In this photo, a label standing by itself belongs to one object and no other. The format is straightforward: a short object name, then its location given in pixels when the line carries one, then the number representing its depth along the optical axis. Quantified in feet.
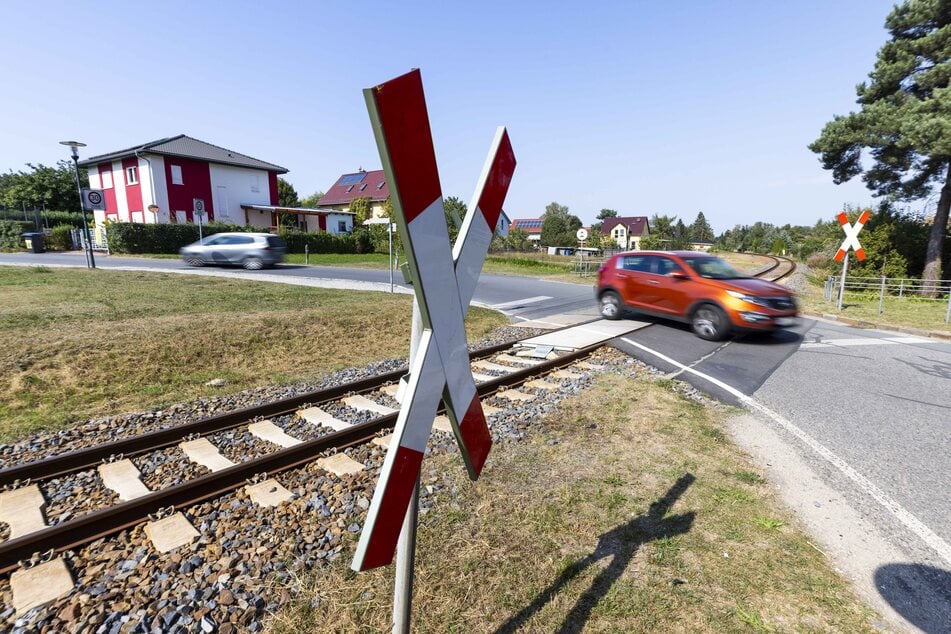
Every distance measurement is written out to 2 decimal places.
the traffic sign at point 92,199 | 56.34
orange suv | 28.35
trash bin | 88.33
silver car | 67.36
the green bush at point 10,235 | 95.35
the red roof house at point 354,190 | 152.76
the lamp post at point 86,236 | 55.52
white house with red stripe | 102.22
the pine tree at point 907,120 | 54.70
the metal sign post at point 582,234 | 77.85
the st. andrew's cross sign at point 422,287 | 3.26
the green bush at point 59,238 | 94.38
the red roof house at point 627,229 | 282.56
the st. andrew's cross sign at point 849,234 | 42.04
